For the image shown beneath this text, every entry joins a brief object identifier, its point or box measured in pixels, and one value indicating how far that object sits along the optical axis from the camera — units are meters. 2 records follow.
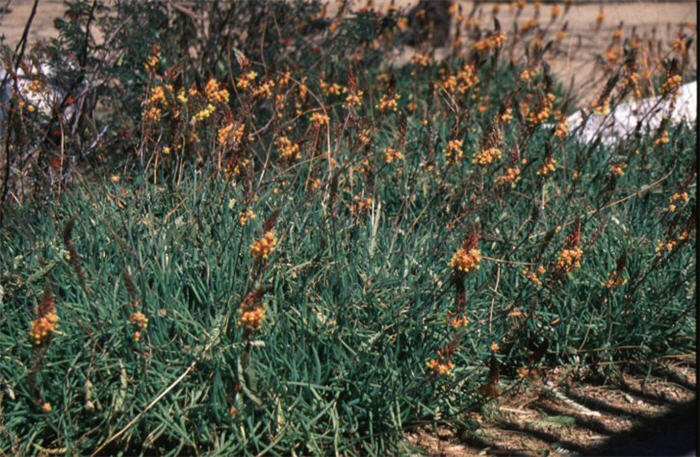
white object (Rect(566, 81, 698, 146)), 5.52
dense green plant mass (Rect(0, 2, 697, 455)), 3.28
